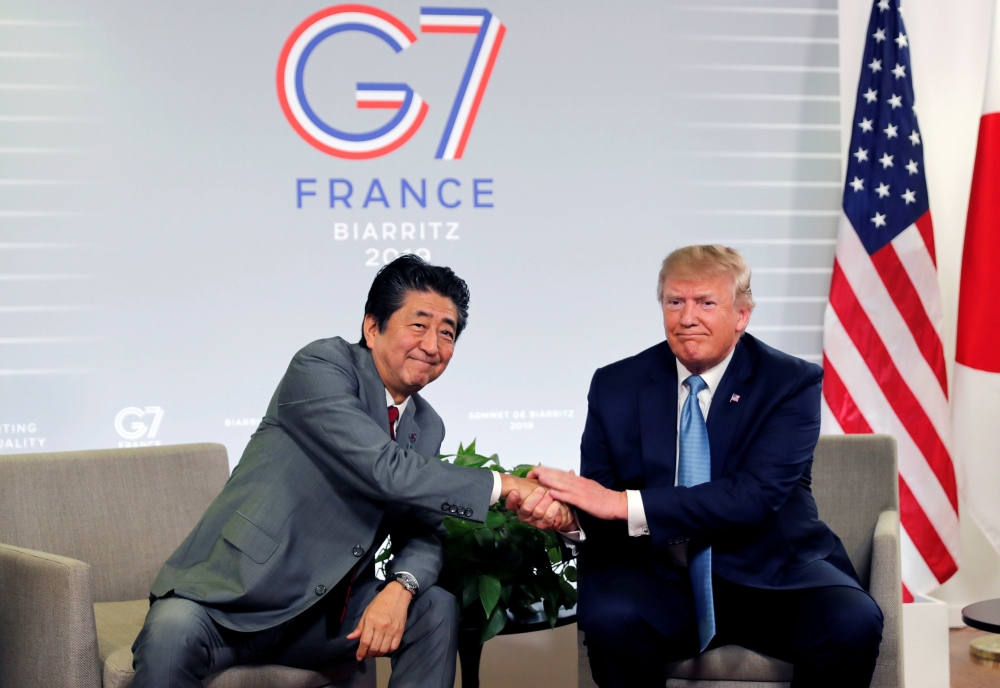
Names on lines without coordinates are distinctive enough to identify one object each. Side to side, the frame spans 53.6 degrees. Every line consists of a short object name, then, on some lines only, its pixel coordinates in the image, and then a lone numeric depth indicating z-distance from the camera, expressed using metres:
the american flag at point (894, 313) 4.05
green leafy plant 2.52
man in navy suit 2.35
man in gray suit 2.24
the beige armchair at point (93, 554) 2.22
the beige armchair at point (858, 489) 2.98
